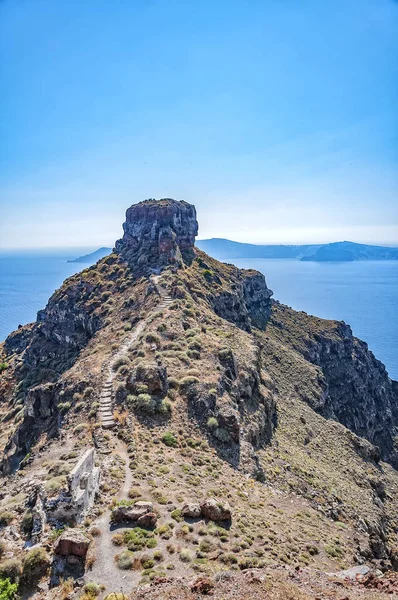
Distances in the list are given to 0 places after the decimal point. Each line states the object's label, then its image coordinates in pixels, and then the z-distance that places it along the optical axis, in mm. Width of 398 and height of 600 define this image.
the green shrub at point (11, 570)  13648
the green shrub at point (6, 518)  17047
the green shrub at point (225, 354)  39500
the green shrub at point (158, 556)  14859
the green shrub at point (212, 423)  29141
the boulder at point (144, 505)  17672
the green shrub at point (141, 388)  30672
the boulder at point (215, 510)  18375
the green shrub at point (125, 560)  14219
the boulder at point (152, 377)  31172
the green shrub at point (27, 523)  16297
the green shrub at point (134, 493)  19328
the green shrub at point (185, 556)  15000
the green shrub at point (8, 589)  12699
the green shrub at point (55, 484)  17828
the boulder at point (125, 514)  16953
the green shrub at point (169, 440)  26281
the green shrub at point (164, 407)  29062
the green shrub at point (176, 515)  17828
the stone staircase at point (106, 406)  27359
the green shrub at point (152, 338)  40750
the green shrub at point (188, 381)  32812
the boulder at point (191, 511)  18203
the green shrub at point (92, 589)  12811
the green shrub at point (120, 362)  35944
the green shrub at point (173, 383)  32719
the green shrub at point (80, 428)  27038
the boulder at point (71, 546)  14266
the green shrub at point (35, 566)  13680
